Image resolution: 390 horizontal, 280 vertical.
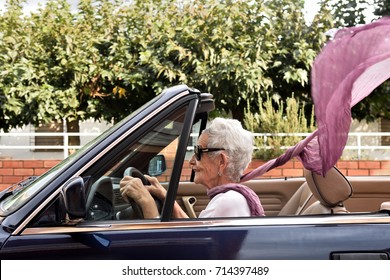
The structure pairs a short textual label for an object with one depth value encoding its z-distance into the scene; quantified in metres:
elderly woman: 3.93
